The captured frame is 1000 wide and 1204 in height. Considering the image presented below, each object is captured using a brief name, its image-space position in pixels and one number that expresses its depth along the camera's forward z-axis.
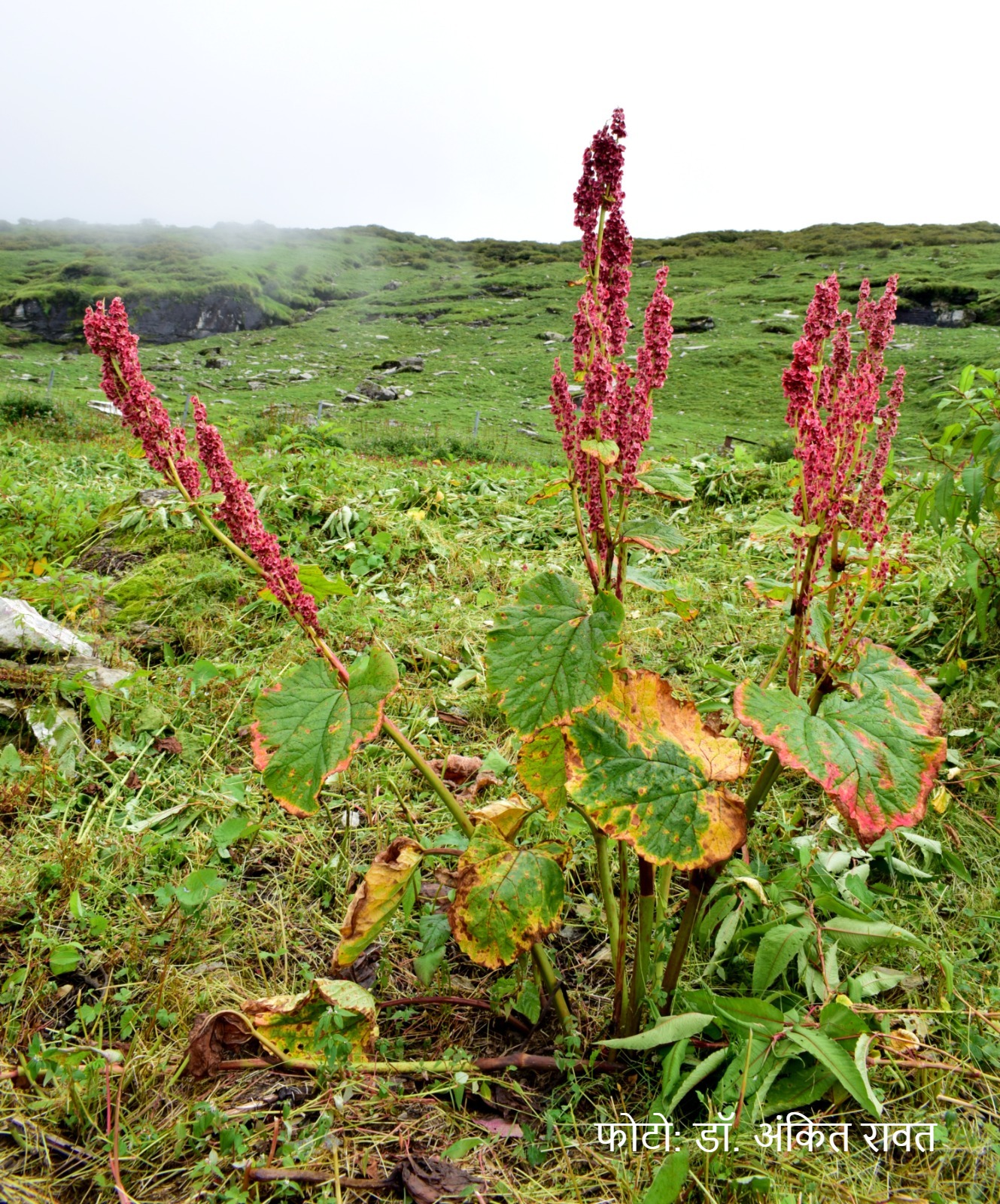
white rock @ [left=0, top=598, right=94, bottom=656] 3.06
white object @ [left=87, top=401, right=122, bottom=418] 17.78
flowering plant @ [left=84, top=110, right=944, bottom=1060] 1.24
